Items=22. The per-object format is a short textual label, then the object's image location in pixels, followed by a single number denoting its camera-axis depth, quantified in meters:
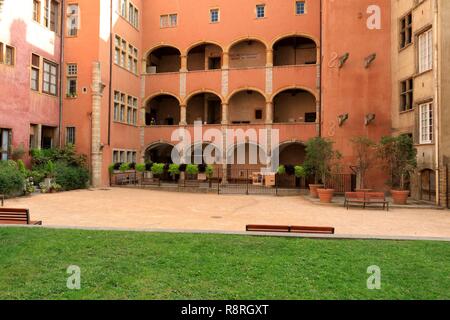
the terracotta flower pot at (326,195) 16.66
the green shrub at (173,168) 22.47
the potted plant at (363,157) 17.44
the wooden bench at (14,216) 8.64
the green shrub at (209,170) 21.58
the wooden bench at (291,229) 8.01
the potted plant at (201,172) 25.39
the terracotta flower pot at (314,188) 18.85
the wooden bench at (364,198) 14.66
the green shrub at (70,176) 20.72
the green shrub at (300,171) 19.45
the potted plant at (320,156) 17.92
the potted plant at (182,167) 25.44
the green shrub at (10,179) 16.17
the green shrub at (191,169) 22.08
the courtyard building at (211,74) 19.38
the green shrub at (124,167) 24.53
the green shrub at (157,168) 22.81
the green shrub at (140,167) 23.91
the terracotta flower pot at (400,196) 16.00
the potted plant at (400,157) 16.12
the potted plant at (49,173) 19.81
